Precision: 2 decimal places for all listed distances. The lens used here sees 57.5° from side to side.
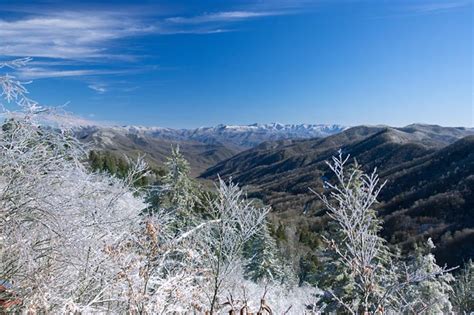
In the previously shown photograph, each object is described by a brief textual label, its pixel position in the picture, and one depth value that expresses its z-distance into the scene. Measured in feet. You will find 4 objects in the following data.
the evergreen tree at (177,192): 54.34
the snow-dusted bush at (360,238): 9.36
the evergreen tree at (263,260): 76.87
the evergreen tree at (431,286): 43.32
